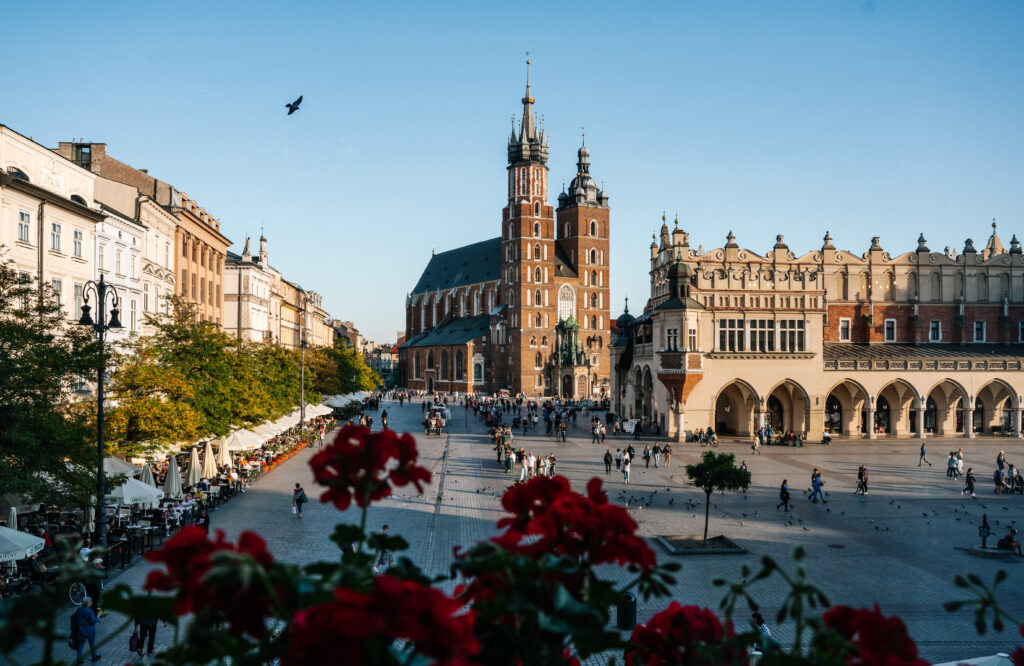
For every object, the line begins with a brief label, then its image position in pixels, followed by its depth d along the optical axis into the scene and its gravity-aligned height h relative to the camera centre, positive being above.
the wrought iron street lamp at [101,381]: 15.98 -0.23
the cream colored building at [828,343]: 44.66 +1.82
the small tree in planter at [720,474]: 20.20 -2.62
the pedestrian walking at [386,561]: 16.16 -4.04
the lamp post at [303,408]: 42.08 -2.05
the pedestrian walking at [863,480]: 26.98 -3.67
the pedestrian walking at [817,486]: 25.86 -3.72
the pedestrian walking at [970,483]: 27.25 -3.77
